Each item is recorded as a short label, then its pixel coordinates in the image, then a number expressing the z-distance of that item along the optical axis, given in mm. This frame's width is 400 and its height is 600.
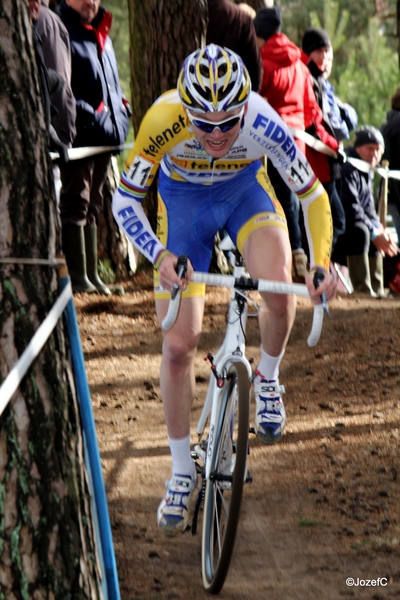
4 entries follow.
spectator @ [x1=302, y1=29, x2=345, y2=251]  17531
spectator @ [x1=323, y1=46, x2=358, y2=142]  18359
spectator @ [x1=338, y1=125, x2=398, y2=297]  19078
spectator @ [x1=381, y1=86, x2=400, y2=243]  19969
